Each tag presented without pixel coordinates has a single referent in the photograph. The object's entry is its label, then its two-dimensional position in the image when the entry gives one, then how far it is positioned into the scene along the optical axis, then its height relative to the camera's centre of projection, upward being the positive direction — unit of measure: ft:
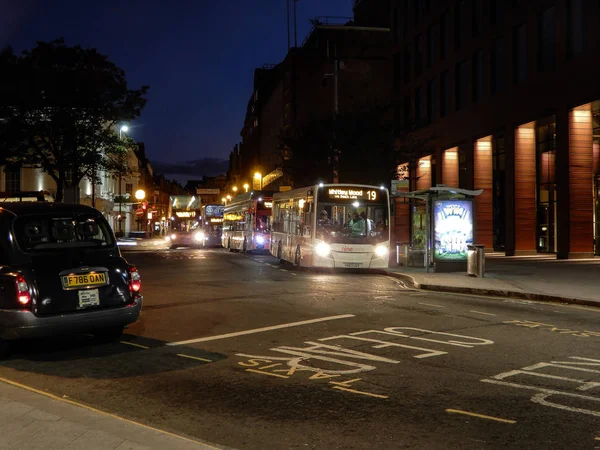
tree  108.37 +20.90
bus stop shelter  71.72 +0.68
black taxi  27.17 -1.64
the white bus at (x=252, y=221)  123.95 +2.42
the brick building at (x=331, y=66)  223.30 +55.22
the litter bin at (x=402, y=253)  81.64 -2.43
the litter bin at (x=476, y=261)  65.92 -2.77
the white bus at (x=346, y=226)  75.00 +0.76
